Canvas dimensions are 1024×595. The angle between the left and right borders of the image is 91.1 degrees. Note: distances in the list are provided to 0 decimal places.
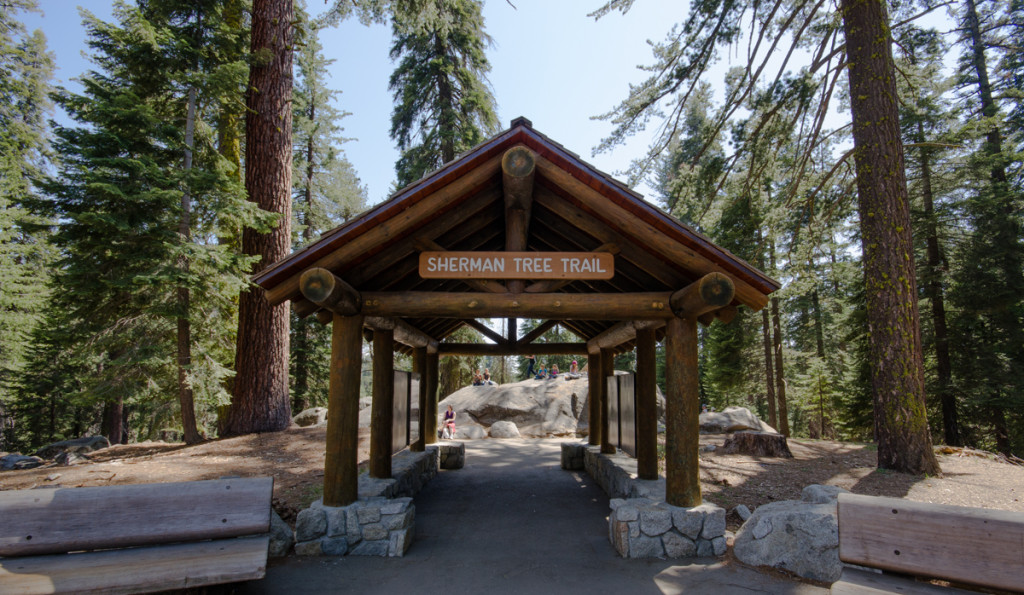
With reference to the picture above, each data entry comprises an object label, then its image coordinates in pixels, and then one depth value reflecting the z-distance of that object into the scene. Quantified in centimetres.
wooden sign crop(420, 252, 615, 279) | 545
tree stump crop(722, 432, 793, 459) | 1046
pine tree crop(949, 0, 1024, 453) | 1339
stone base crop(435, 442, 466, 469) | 1071
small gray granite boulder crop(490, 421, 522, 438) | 1677
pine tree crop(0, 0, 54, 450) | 1641
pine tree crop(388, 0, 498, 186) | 1736
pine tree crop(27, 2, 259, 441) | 912
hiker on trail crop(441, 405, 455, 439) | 1552
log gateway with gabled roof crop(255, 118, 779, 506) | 516
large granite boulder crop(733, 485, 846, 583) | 447
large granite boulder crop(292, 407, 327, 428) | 1505
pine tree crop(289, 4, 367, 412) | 2020
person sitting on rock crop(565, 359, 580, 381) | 2043
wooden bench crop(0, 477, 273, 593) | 342
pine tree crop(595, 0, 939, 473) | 750
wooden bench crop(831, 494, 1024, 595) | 297
